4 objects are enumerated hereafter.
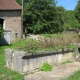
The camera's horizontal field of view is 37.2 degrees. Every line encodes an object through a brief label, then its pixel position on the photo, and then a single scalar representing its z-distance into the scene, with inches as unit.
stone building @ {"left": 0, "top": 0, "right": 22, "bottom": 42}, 578.4
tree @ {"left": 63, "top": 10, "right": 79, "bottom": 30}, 1388.5
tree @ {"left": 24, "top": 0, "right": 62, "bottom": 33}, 949.2
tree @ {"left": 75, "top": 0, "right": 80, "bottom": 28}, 872.8
